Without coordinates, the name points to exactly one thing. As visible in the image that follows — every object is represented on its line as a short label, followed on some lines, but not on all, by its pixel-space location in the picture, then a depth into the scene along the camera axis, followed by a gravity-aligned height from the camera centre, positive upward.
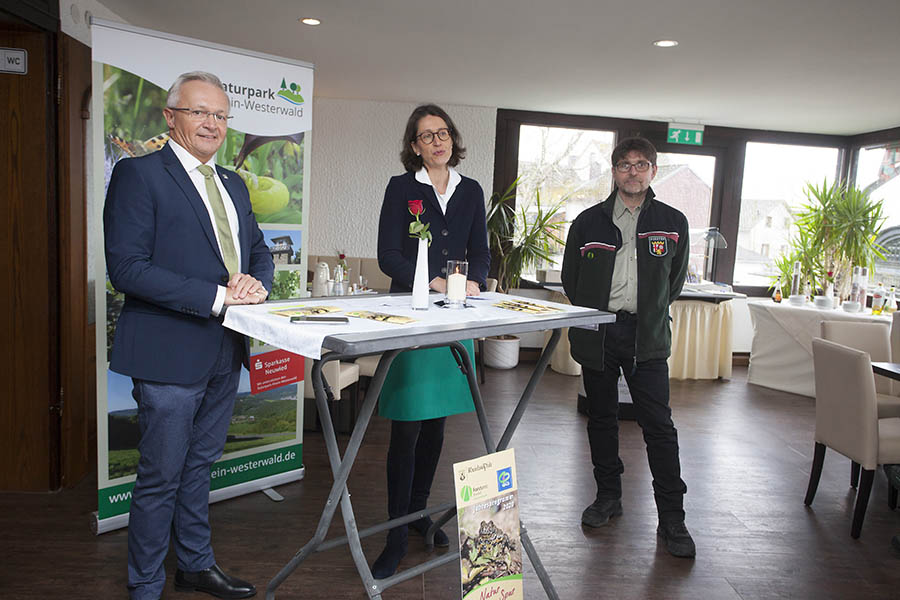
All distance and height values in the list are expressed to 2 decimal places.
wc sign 2.80 +0.63
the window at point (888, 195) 6.46 +0.62
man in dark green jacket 2.65 -0.25
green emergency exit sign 6.58 +1.12
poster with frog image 1.77 -0.83
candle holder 1.94 -0.16
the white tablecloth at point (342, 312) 1.42 -0.23
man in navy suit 1.82 -0.19
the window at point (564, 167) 6.81 +0.74
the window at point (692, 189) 7.04 +0.61
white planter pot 6.23 -1.14
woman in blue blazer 2.21 -0.14
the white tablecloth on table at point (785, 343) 5.59 -0.84
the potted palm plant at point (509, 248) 6.14 -0.13
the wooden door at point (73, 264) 2.93 -0.25
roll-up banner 2.45 +0.19
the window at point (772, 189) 7.11 +0.66
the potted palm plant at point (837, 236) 5.85 +0.16
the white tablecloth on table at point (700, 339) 6.00 -0.88
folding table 1.40 -0.25
